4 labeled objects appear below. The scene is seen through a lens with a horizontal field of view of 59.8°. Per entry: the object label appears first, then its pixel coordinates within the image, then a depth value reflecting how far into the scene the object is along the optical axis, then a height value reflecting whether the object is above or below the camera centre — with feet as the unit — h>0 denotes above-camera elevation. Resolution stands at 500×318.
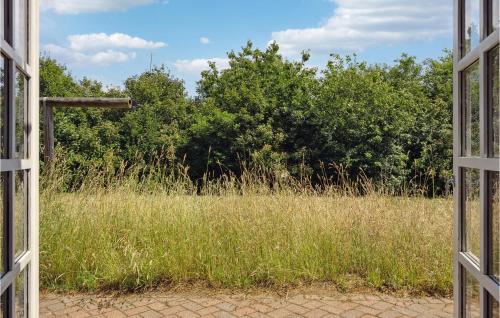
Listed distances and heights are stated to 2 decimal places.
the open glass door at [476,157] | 3.90 +0.00
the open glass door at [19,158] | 4.10 +0.02
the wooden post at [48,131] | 17.71 +1.17
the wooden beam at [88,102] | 17.99 +2.41
